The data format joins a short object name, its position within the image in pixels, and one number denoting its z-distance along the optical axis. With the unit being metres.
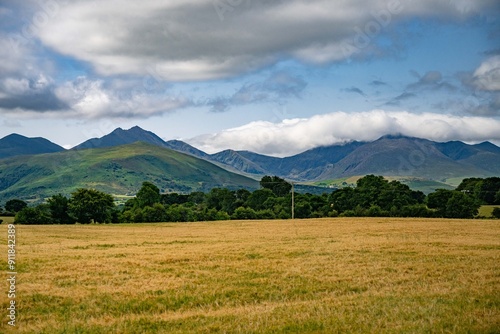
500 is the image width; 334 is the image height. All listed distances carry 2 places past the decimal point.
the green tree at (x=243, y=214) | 140.38
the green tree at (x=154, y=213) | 125.06
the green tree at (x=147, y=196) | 141.62
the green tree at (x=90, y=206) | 109.95
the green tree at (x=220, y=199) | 162.15
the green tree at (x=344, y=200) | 138.62
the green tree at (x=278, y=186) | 188.43
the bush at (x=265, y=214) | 139.31
